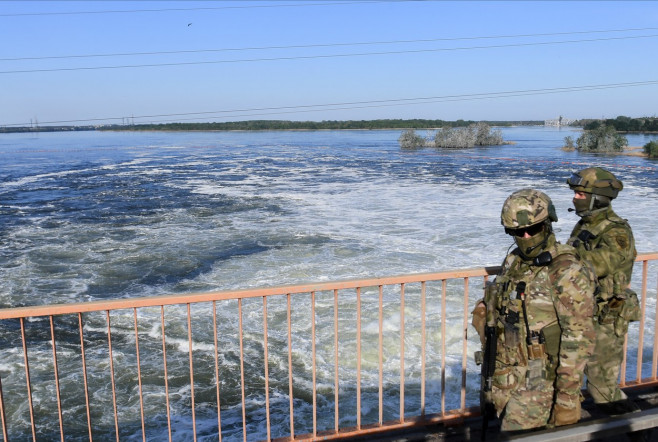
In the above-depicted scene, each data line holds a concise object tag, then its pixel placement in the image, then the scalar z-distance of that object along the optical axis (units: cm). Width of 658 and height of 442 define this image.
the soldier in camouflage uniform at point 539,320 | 266
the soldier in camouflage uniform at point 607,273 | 352
